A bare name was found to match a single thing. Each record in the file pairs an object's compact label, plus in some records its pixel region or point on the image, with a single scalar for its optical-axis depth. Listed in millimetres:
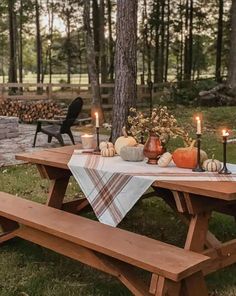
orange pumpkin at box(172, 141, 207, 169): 2979
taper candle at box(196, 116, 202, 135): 2775
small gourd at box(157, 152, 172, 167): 3035
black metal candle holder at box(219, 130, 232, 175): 2762
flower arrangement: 3120
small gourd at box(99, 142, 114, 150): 3497
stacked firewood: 12086
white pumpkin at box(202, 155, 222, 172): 2922
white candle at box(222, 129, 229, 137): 2715
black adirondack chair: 7973
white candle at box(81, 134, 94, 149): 3793
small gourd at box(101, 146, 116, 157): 3420
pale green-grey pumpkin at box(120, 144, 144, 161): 3225
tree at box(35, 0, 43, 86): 21758
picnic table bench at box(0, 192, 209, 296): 2226
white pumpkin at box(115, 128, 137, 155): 3311
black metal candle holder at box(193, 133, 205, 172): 2916
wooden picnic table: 2529
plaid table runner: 2795
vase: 3105
